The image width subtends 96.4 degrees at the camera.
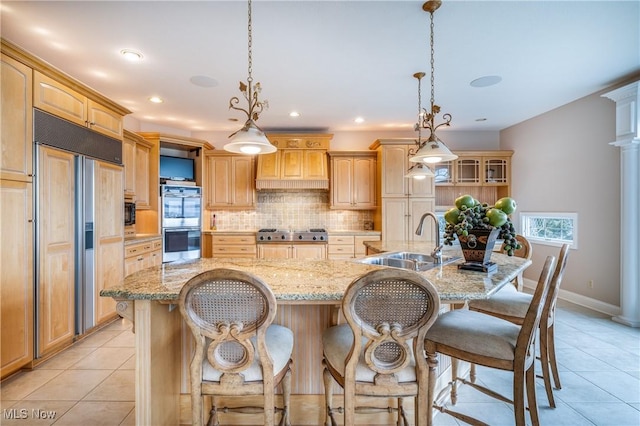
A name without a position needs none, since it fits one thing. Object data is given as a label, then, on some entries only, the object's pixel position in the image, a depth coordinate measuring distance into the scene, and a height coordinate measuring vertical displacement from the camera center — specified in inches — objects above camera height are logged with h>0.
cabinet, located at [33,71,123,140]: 91.7 +38.8
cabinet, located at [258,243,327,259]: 182.7 -24.2
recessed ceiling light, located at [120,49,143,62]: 101.3 +57.4
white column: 119.2 +4.2
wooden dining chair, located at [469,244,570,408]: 65.2 -25.6
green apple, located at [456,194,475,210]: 67.7 +2.3
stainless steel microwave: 152.2 +0.0
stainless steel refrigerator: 90.7 -5.5
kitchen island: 50.2 -17.3
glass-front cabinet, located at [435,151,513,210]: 195.6 +28.4
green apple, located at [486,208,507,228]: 63.2 -1.3
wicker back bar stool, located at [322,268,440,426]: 41.6 -18.6
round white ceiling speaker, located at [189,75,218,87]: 122.0 +57.8
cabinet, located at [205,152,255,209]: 194.5 +21.7
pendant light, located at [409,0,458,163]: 84.1 +18.6
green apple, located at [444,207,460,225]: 68.9 -1.0
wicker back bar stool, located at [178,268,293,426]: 42.2 -18.5
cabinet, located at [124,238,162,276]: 134.7 -21.7
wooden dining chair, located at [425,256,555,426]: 51.8 -25.2
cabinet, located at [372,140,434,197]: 182.5 +26.2
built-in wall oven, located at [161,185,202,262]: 169.5 -5.4
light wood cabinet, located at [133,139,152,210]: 161.2 +23.2
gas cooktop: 182.9 -15.7
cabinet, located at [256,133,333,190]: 189.3 +32.8
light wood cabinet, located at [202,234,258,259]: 185.3 -21.0
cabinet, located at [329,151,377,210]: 193.3 +21.8
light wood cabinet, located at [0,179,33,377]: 80.0 -18.4
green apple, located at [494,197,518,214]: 65.8 +1.3
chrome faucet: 78.6 -10.6
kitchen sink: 78.0 -14.7
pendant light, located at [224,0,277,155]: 61.6 +16.0
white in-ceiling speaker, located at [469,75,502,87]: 122.9 +57.8
